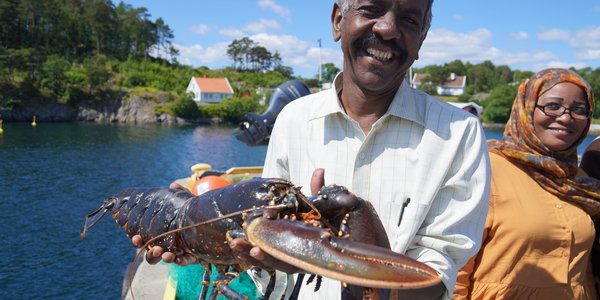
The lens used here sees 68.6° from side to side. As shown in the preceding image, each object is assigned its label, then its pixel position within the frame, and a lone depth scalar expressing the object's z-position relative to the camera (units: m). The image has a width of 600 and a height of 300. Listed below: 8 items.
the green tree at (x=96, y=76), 70.62
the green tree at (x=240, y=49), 119.22
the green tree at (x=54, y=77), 67.81
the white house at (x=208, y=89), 85.06
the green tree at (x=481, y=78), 106.90
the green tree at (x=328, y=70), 110.41
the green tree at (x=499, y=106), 81.50
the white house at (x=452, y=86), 103.44
